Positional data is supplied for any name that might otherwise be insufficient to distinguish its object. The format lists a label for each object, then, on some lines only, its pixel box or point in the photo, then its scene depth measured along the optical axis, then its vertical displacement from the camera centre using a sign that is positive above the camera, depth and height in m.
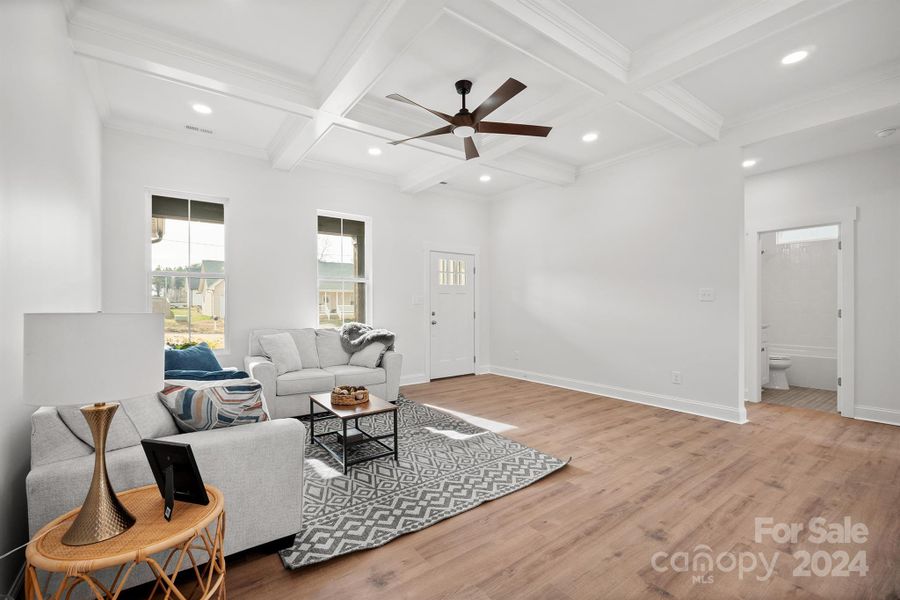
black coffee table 2.85 -0.88
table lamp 1.11 -0.20
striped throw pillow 1.84 -0.48
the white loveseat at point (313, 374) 3.94 -0.78
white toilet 5.55 -1.03
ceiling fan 3.02 +1.37
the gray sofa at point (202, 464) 1.47 -0.67
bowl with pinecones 3.04 -0.73
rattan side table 1.09 -0.70
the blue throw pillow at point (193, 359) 3.12 -0.47
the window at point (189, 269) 4.23 +0.33
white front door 6.11 -0.23
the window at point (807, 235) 5.68 +0.92
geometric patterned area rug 2.09 -1.20
